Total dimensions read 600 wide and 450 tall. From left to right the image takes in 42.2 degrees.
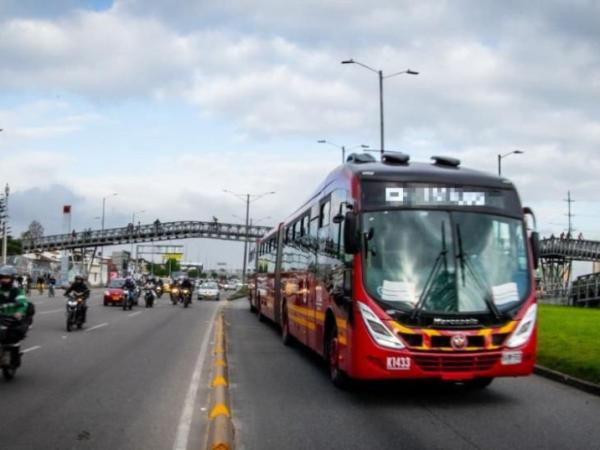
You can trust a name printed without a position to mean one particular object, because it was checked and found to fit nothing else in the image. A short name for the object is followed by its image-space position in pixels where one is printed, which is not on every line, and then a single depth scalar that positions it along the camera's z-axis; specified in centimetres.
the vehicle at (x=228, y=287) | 10746
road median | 701
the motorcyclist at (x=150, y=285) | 3978
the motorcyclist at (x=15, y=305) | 1123
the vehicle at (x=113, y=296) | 3781
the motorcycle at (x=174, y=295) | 4273
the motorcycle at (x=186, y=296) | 4006
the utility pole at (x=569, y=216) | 8739
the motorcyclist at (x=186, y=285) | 4053
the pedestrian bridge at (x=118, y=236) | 8600
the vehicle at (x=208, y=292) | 5844
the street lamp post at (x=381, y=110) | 3241
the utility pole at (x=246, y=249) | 7720
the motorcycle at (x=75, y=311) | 2114
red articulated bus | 950
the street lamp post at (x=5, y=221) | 5931
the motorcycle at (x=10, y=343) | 1103
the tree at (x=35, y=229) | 15781
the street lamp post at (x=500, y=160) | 4353
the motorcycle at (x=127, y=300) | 3456
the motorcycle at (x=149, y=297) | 3938
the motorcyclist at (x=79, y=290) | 2164
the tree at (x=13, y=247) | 11994
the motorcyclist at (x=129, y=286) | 3501
